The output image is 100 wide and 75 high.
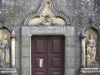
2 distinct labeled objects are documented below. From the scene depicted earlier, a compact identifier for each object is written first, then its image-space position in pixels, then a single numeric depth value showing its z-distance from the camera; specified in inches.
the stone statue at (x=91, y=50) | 301.4
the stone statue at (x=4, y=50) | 299.0
